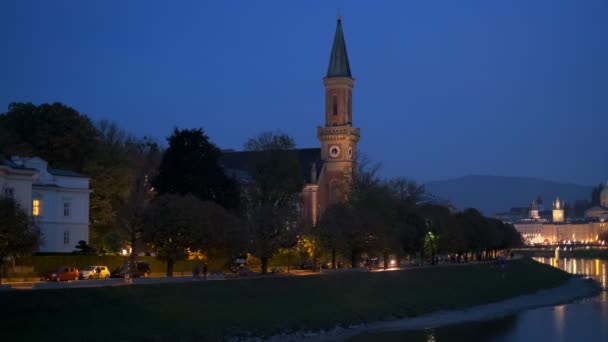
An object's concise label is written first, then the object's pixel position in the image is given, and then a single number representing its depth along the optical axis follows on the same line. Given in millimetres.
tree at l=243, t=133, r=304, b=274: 64875
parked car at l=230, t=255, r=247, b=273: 63906
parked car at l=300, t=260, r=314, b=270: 78425
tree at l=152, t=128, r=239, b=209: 70375
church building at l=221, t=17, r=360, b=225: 121500
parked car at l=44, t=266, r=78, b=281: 53250
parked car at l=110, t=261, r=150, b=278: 57038
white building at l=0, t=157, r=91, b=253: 65188
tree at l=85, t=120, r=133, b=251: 73875
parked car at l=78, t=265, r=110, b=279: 56147
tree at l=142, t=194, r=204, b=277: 53469
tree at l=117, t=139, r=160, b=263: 54844
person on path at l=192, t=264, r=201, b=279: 53966
